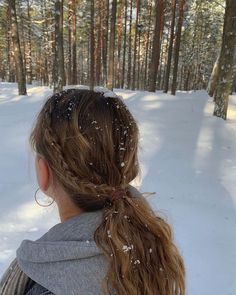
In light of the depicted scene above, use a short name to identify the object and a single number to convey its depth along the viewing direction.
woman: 0.69
